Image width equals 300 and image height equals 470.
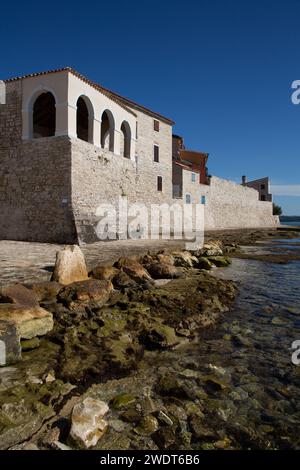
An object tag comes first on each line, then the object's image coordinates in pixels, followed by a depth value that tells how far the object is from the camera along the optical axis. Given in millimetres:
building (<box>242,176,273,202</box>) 63125
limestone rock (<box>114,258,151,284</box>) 7632
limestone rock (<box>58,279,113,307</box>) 5660
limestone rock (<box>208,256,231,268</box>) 11764
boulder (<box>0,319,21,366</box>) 3623
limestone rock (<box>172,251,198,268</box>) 10560
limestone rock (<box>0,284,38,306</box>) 4684
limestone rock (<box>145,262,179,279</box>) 8609
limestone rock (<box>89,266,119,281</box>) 7279
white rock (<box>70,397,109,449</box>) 2479
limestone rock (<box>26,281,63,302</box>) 5734
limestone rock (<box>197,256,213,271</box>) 10922
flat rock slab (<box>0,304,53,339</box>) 4113
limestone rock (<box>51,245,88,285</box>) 6606
